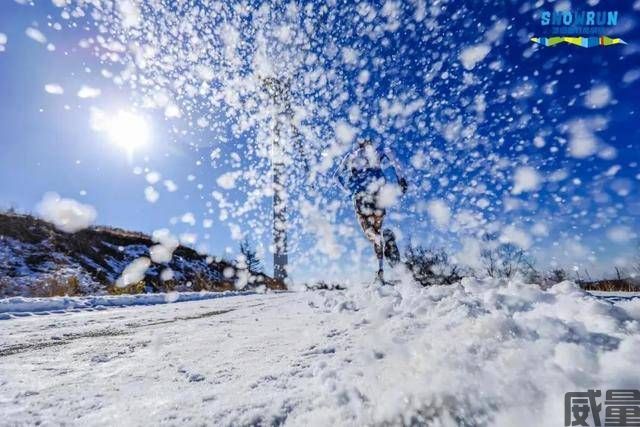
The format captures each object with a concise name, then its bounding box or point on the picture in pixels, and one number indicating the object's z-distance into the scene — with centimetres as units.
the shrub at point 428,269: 667
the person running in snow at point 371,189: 773
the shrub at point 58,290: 956
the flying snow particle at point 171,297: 768
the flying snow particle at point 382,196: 779
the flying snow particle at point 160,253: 2463
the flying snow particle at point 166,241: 2651
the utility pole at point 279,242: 1720
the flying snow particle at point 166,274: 2255
